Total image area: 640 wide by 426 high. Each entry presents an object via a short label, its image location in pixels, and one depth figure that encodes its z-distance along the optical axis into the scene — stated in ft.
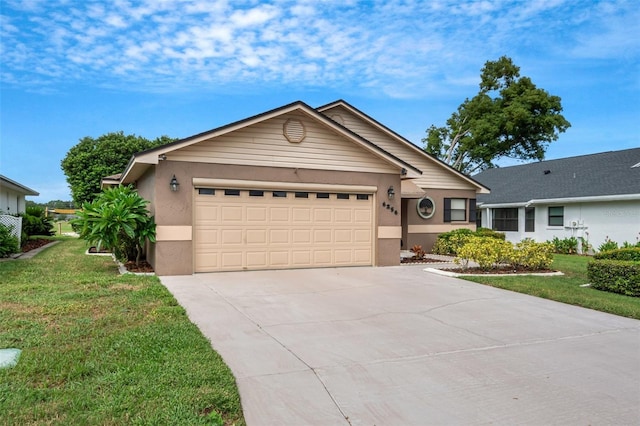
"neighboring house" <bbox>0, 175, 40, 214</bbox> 65.82
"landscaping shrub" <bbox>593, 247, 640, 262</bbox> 34.08
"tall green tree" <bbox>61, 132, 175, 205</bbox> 121.60
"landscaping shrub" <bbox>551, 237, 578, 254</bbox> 65.41
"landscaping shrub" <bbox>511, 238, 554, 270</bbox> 41.27
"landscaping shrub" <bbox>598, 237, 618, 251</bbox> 58.95
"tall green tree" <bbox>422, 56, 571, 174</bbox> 109.50
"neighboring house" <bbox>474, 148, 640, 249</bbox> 60.34
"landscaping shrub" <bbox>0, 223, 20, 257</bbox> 44.57
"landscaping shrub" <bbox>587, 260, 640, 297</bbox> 30.99
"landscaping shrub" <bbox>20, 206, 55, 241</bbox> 70.95
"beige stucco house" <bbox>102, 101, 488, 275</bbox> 36.22
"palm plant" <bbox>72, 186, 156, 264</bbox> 35.17
